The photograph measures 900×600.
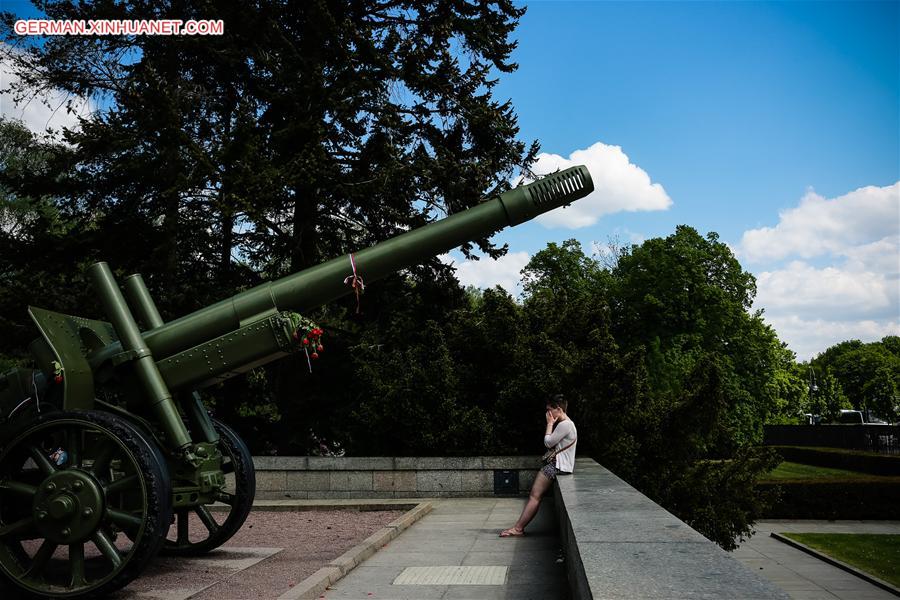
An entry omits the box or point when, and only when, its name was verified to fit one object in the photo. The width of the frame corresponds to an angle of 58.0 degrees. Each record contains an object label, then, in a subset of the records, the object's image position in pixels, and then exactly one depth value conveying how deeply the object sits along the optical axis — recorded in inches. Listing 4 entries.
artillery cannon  239.0
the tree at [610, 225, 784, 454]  1651.1
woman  359.6
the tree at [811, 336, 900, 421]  3454.7
